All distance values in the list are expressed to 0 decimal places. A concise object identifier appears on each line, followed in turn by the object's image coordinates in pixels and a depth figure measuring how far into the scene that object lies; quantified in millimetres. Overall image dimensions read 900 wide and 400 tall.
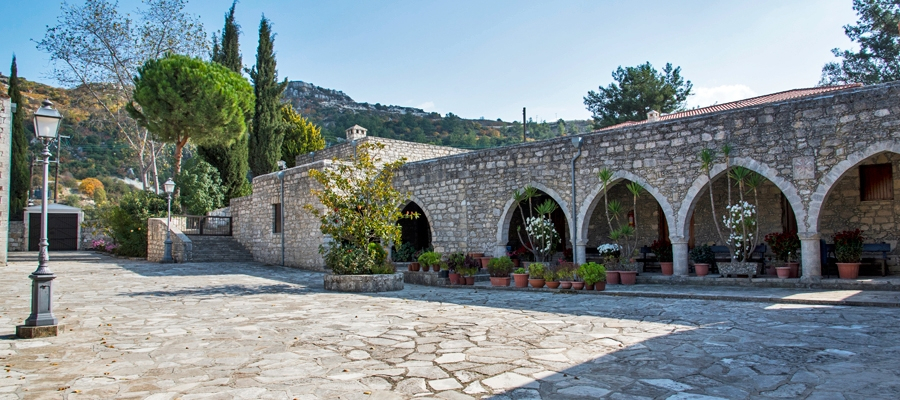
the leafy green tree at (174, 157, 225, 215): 21453
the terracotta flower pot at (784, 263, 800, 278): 9773
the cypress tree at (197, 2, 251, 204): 23312
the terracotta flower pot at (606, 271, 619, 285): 10984
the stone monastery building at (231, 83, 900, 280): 9156
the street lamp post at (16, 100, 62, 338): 5465
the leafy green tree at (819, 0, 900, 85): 23219
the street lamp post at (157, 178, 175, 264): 17141
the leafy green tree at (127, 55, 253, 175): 20297
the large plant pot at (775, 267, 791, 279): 9694
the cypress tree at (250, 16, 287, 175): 26297
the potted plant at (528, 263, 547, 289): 10359
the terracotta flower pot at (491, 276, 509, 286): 11055
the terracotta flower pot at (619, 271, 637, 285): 10719
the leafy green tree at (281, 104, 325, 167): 30000
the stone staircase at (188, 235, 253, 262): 18062
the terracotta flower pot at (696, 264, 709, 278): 10596
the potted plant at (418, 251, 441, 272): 12141
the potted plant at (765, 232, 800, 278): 10078
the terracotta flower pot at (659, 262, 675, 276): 11219
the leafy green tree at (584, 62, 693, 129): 30359
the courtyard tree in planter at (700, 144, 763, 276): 9812
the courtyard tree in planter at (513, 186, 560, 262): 12531
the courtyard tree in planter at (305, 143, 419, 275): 10414
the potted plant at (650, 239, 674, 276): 11273
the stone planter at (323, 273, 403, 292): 10055
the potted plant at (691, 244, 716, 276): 10609
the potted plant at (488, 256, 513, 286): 11055
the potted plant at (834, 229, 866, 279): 9242
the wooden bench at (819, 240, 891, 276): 9688
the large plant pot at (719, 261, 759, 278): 9797
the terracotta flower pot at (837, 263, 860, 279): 9250
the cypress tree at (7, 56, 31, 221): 27453
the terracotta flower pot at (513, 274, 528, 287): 10680
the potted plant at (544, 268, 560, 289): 10055
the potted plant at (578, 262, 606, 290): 9406
